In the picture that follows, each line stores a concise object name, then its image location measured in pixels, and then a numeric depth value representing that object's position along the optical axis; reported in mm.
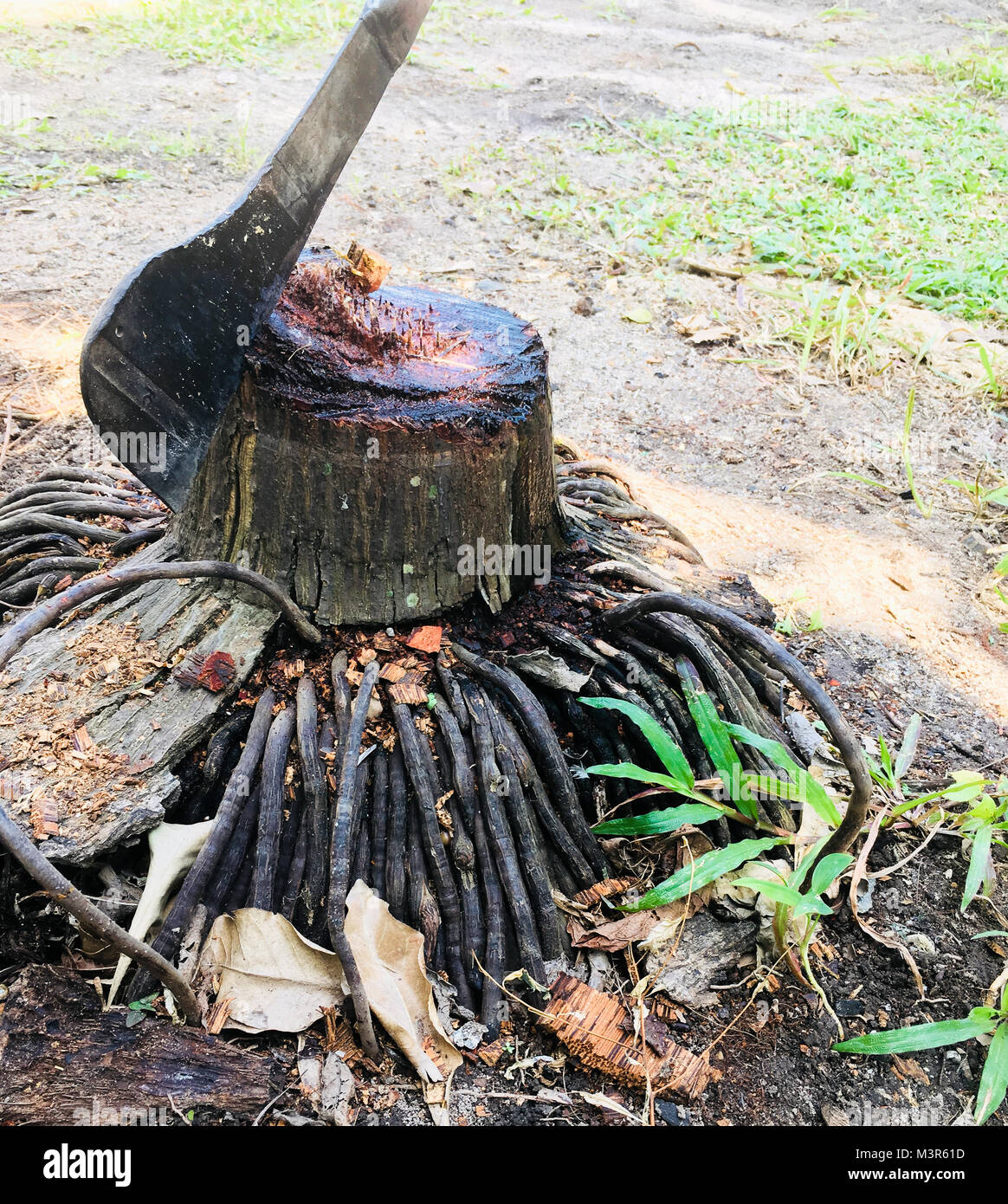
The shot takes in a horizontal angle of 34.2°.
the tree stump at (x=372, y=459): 865
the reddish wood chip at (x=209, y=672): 874
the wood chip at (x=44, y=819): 820
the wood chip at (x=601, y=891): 886
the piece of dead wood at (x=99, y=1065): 775
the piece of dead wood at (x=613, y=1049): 825
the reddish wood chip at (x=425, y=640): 910
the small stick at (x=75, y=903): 732
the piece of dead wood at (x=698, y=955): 863
